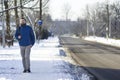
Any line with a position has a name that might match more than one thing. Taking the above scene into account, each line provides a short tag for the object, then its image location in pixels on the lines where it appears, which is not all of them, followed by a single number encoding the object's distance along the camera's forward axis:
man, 15.08
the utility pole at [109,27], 90.19
